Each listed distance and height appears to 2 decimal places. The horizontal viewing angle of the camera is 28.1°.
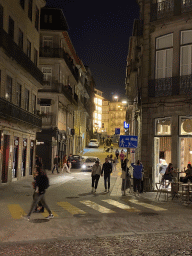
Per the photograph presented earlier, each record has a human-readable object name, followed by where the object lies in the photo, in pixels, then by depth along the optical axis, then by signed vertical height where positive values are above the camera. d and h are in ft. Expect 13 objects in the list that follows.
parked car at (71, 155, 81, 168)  138.82 -6.35
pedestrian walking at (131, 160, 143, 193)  63.10 -4.89
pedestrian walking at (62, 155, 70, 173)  115.24 -5.92
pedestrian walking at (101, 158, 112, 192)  67.15 -4.21
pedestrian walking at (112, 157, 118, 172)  126.00 -5.90
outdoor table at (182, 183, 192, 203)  53.14 -6.54
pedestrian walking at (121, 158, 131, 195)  63.33 -5.31
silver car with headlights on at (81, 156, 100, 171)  123.85 -6.58
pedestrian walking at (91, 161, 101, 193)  65.72 -4.85
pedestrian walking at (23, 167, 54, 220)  38.98 -4.61
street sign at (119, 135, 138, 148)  61.67 +0.67
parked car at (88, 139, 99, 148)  250.37 +0.46
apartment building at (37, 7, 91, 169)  135.03 +22.10
